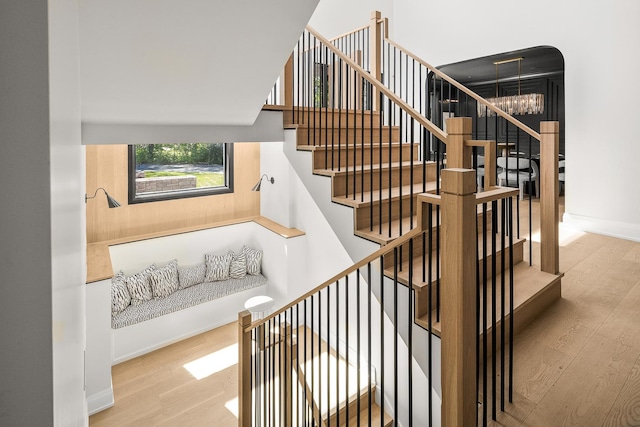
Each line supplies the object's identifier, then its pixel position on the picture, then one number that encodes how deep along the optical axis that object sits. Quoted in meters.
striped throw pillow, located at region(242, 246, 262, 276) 5.45
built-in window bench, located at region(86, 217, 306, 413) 3.38
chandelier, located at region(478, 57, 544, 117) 6.36
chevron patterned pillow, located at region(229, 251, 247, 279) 5.35
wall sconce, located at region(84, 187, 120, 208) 3.73
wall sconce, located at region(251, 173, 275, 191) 5.18
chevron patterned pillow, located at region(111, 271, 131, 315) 4.24
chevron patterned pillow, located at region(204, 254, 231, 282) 5.20
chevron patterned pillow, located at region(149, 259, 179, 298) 4.66
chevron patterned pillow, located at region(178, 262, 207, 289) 5.02
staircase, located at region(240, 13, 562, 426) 1.51
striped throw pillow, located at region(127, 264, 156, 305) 4.48
